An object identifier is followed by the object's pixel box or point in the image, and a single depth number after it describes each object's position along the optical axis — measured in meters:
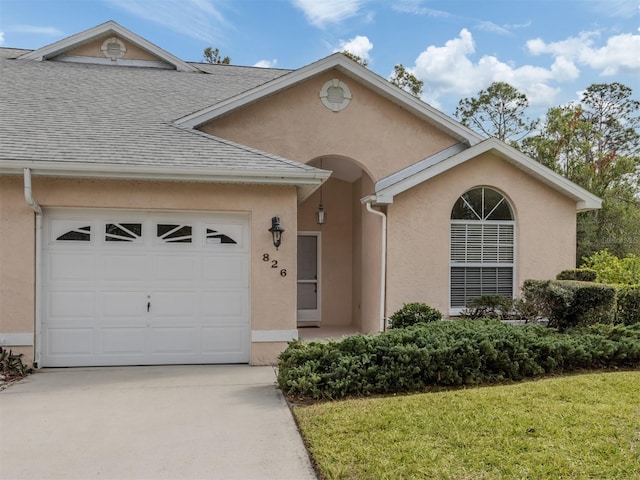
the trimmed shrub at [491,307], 10.41
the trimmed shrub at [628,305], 10.62
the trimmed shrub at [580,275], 10.55
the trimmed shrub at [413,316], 9.84
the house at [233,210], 8.33
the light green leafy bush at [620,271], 13.44
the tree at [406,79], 31.45
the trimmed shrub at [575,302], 9.37
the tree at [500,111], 32.69
